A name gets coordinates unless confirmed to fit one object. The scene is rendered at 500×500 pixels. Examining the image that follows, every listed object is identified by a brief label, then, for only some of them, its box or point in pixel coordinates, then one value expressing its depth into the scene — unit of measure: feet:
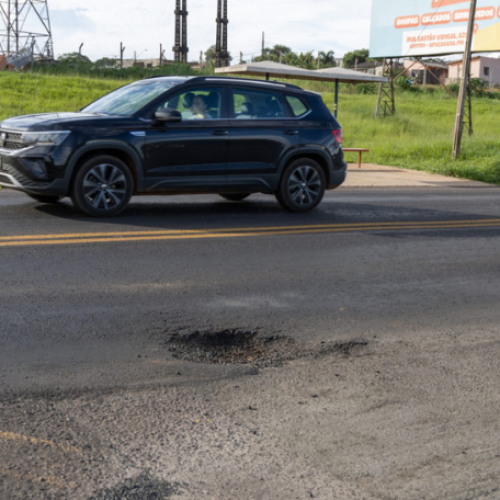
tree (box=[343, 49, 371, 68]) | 385.25
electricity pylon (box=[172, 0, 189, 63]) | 200.75
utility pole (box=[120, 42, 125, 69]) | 201.40
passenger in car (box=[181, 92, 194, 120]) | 34.37
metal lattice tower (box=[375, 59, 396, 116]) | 137.05
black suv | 31.42
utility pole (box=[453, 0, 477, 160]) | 75.66
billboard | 116.37
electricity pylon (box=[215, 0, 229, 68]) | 196.44
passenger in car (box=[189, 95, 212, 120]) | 34.63
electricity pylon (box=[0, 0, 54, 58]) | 162.50
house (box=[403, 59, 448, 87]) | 273.97
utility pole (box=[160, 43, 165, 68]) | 221.21
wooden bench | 69.88
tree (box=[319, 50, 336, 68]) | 332.39
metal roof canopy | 71.67
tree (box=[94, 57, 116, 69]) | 183.32
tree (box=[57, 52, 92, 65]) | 181.29
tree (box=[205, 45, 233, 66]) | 404.16
